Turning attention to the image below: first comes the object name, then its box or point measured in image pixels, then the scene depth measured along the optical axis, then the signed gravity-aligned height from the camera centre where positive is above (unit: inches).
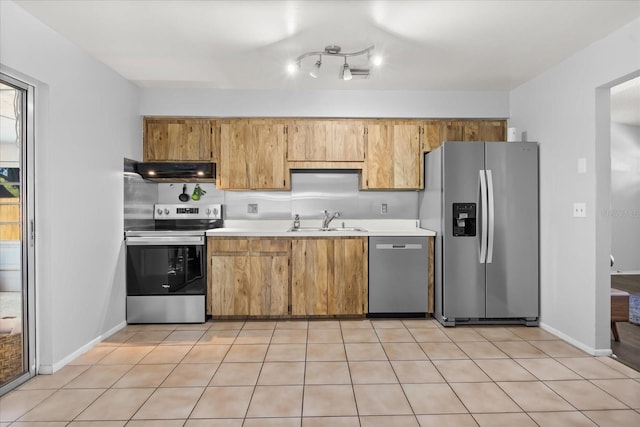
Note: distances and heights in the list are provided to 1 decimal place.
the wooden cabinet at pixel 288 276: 157.9 -25.1
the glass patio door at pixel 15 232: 101.0 -4.9
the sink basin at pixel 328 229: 175.6 -7.0
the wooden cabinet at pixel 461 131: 172.2 +35.7
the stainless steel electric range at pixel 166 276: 154.6 -24.4
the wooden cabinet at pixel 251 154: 169.2 +25.2
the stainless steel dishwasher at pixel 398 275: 158.2 -24.7
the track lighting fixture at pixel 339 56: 125.3 +50.5
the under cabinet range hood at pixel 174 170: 161.9 +17.8
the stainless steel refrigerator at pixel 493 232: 148.9 -7.2
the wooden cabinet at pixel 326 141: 170.6 +30.9
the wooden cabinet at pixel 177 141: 169.0 +30.7
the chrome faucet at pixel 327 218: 179.0 -2.2
